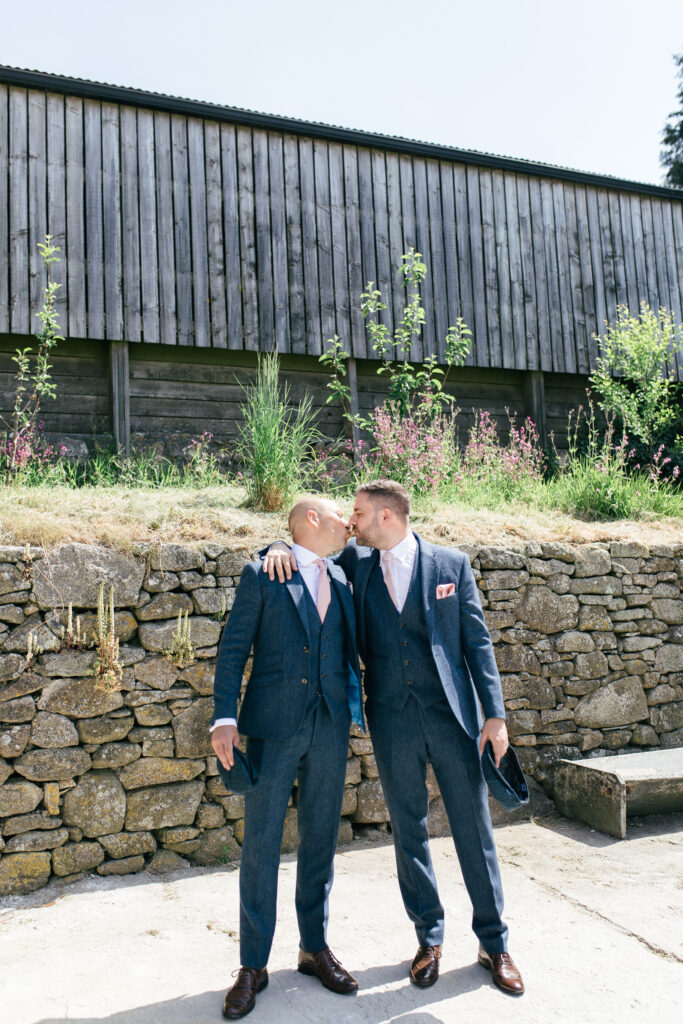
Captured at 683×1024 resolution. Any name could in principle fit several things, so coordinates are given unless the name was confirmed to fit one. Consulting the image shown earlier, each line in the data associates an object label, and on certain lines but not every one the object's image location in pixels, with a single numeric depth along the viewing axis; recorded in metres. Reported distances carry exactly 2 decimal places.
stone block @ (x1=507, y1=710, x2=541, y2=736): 5.17
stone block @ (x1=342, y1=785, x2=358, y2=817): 4.65
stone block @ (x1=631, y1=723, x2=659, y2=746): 5.55
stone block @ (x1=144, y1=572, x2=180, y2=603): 4.40
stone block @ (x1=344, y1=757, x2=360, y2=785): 4.65
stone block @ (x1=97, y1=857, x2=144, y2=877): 4.07
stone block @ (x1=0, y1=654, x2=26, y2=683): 3.97
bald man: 2.89
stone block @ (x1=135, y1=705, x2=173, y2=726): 4.23
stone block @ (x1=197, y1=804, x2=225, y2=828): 4.29
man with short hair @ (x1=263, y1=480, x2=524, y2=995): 3.01
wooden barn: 7.52
